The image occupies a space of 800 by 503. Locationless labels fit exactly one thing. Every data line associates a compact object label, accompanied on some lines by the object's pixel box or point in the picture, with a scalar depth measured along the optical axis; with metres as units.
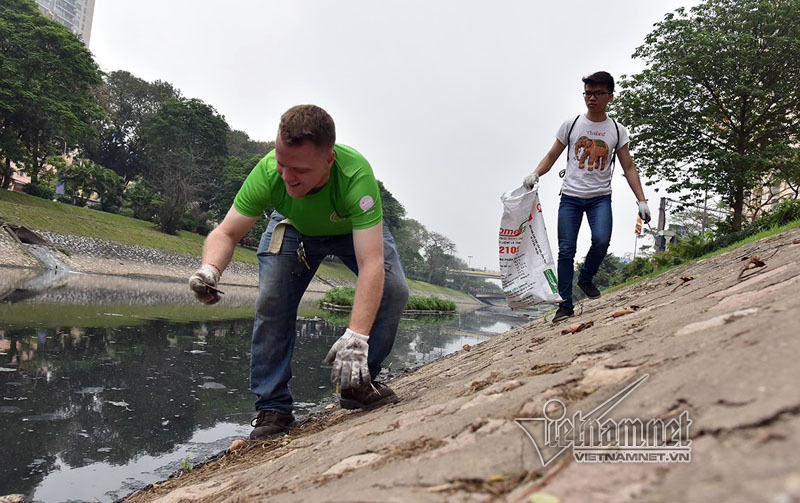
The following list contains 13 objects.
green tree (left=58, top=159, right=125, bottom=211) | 32.06
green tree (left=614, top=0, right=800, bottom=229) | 11.83
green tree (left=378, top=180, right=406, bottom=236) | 57.41
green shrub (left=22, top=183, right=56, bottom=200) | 27.50
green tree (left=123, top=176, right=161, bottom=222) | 34.12
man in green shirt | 2.29
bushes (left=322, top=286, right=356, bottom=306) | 17.12
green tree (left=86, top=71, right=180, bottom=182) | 42.53
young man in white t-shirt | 4.06
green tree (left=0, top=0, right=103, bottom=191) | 23.47
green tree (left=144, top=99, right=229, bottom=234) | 37.91
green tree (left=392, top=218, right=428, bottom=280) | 65.19
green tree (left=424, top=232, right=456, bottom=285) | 75.06
